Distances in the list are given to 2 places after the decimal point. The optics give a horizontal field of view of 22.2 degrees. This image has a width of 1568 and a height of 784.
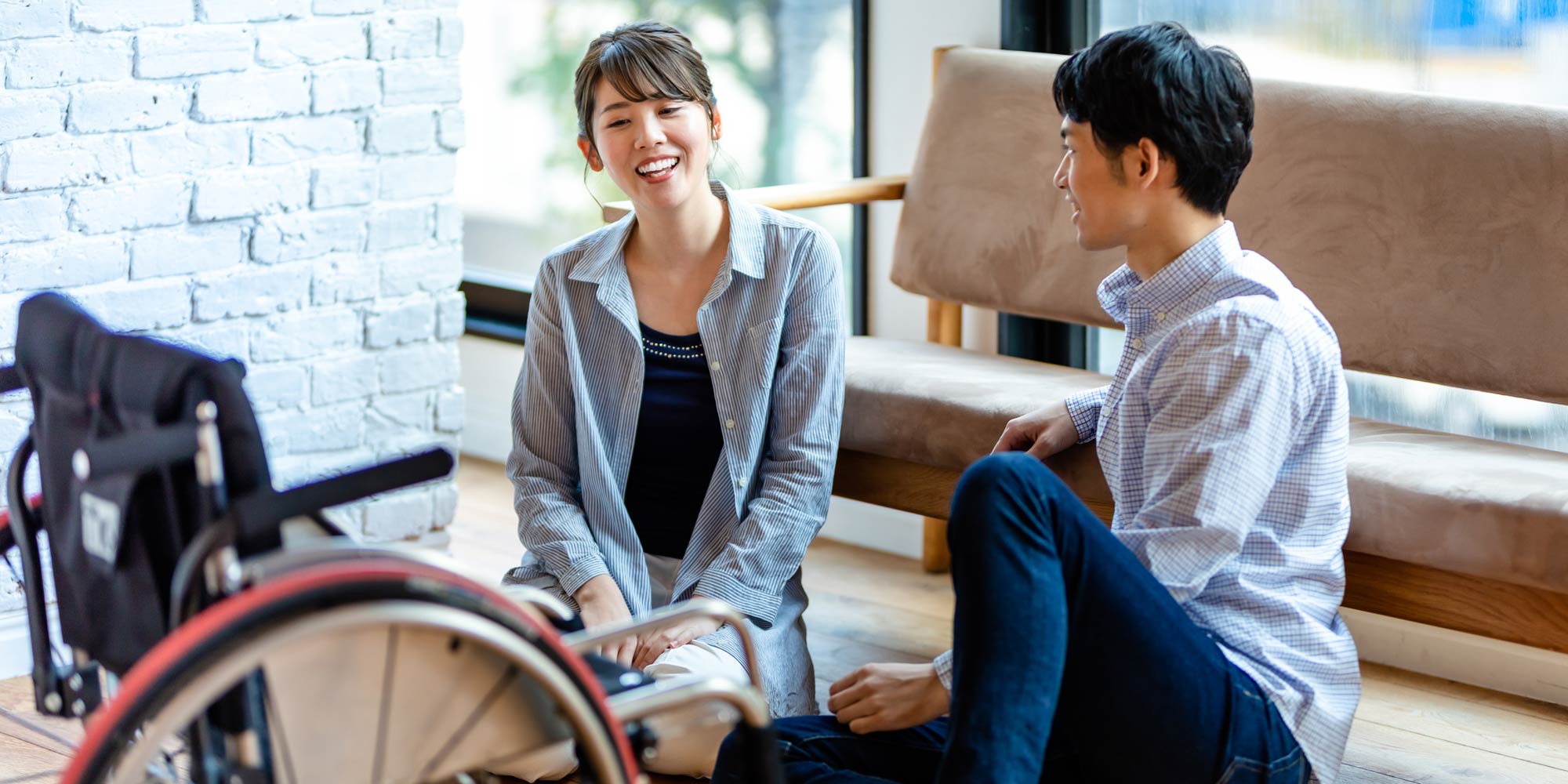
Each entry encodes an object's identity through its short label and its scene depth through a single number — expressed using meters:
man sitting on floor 4.33
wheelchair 3.94
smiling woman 4.91
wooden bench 4.72
